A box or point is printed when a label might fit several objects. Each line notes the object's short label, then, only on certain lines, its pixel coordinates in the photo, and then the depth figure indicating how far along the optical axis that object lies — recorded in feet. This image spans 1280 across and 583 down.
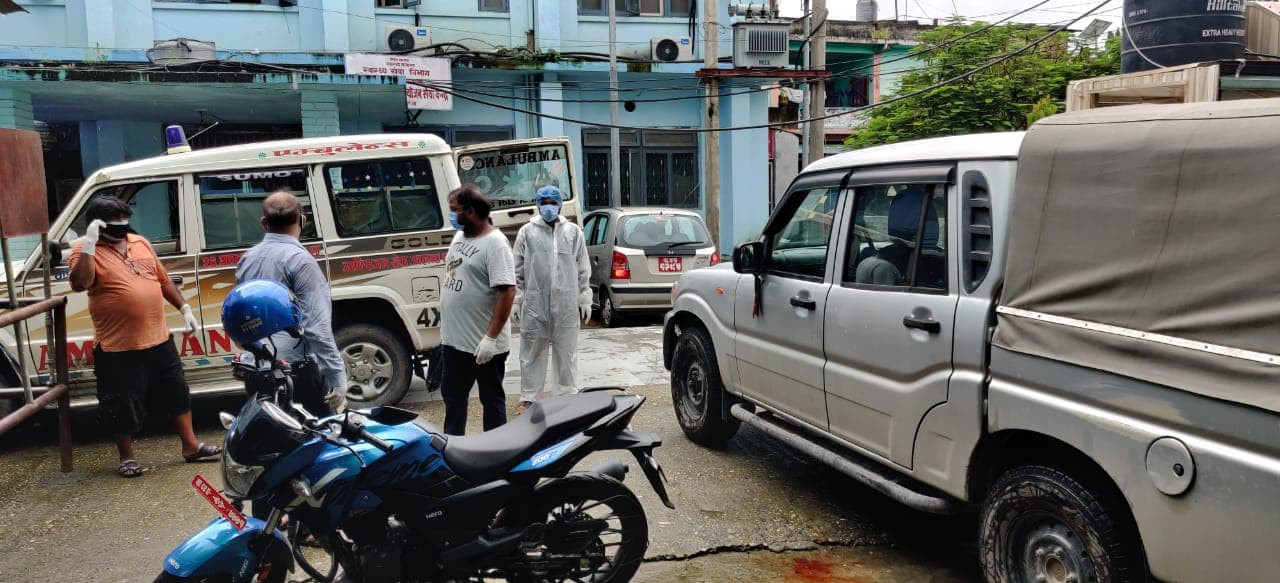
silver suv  8.04
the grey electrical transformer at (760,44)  54.49
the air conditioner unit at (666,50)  54.75
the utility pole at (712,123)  50.24
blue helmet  9.37
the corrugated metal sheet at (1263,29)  20.44
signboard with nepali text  46.06
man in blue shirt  14.80
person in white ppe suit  20.43
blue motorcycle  9.60
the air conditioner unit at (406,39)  50.65
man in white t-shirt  16.30
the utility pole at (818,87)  51.65
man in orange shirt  16.67
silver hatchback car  35.53
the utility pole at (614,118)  51.21
